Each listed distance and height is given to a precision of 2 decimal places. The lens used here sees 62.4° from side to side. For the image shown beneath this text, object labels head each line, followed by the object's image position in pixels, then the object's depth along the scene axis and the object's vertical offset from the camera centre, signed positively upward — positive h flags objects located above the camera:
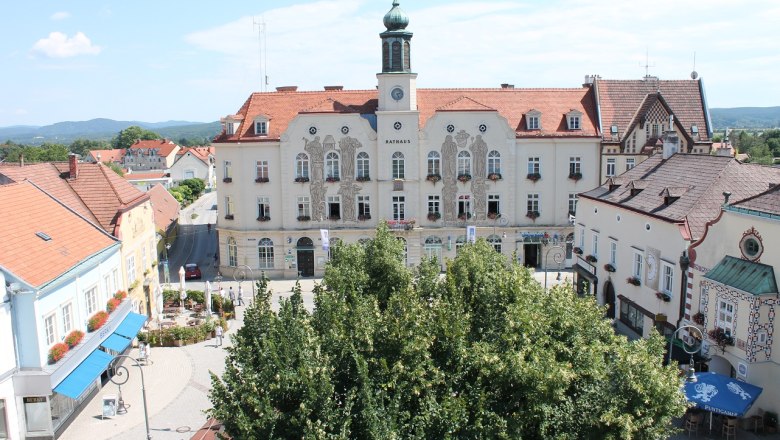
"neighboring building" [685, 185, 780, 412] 23.86 -6.09
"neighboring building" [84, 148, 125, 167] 167.88 -3.08
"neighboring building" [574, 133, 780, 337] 29.73 -4.75
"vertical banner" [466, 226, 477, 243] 48.81 -7.34
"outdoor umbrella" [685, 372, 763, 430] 23.11 -9.55
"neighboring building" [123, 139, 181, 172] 161.50 -3.33
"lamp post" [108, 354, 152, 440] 31.54 -11.29
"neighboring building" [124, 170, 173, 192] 111.14 -6.37
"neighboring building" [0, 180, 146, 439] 24.52 -6.72
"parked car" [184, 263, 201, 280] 53.38 -10.74
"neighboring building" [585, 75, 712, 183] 51.84 +1.25
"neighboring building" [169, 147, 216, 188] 132.00 -5.12
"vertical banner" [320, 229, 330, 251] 49.31 -7.57
